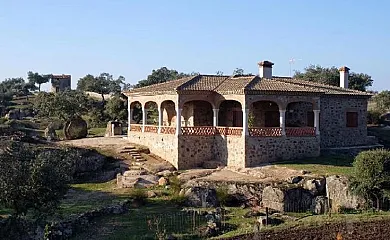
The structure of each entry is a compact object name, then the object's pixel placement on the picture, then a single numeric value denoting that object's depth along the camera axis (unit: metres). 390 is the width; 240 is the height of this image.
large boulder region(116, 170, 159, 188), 25.78
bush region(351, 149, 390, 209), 20.84
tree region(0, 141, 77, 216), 15.91
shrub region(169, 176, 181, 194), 24.48
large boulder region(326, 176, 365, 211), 21.77
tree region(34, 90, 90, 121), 41.53
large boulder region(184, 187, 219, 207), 22.28
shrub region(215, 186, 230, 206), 22.91
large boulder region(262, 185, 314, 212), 22.16
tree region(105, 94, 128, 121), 50.50
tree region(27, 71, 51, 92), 110.38
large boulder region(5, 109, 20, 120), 61.31
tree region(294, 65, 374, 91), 52.66
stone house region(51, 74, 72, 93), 104.44
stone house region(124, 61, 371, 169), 28.53
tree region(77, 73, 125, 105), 81.62
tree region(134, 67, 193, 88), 66.19
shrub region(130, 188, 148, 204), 22.86
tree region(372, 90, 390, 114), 51.93
